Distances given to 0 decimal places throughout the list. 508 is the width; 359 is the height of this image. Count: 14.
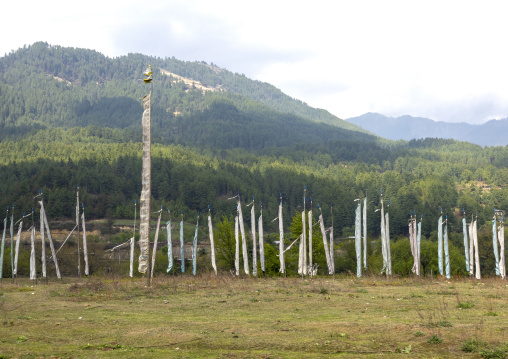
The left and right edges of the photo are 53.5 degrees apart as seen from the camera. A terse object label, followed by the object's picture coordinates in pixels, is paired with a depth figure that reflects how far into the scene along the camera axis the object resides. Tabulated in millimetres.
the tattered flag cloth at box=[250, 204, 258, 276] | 47362
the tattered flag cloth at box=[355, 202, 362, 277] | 44188
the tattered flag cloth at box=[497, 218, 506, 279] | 46219
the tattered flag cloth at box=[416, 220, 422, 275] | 47616
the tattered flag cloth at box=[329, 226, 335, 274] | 44647
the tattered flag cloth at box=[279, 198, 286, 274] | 45903
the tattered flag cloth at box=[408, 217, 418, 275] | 44603
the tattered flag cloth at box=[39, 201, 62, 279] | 44503
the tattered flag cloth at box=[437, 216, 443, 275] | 47281
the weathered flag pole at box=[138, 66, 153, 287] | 24353
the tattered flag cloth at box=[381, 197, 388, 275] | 42953
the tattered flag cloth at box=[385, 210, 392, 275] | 42694
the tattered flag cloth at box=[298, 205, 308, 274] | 41719
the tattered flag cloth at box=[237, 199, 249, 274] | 47469
